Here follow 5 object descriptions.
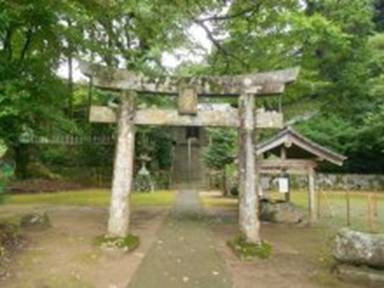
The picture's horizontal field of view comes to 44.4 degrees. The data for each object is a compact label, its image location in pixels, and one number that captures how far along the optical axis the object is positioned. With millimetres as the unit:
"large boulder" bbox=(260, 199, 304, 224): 14594
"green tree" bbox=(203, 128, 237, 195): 29375
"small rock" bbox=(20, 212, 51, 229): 11250
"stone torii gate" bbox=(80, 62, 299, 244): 10523
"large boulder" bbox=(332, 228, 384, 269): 7613
